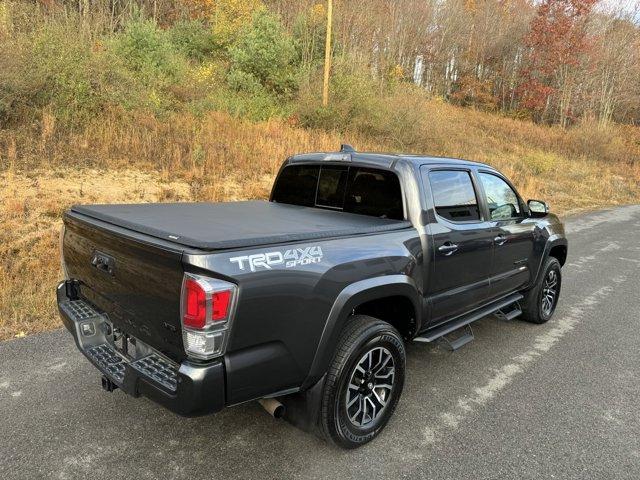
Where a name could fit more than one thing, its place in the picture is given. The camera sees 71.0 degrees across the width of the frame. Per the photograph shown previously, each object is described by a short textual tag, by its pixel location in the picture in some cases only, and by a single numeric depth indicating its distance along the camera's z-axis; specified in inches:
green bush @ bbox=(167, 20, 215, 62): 837.8
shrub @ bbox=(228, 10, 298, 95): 712.4
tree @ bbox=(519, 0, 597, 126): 1424.7
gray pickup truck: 82.8
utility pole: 617.9
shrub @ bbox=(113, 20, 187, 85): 542.0
